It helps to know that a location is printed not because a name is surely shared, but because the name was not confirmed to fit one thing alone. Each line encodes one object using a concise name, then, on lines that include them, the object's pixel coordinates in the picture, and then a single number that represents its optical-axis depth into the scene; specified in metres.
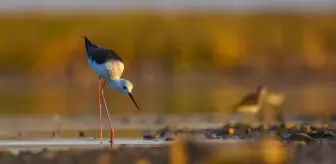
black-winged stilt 17.31
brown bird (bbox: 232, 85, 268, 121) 21.45
